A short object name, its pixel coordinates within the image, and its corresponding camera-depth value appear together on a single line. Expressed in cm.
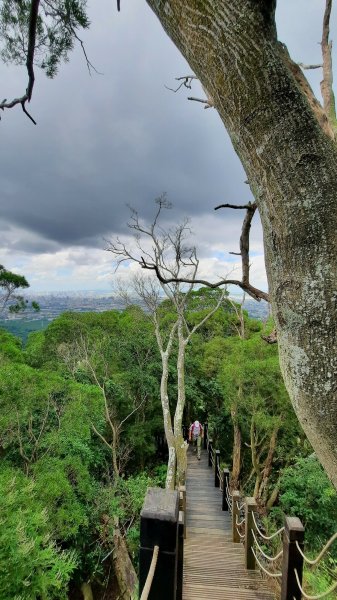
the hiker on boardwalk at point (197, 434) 1188
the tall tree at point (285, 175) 97
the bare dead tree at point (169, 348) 1020
